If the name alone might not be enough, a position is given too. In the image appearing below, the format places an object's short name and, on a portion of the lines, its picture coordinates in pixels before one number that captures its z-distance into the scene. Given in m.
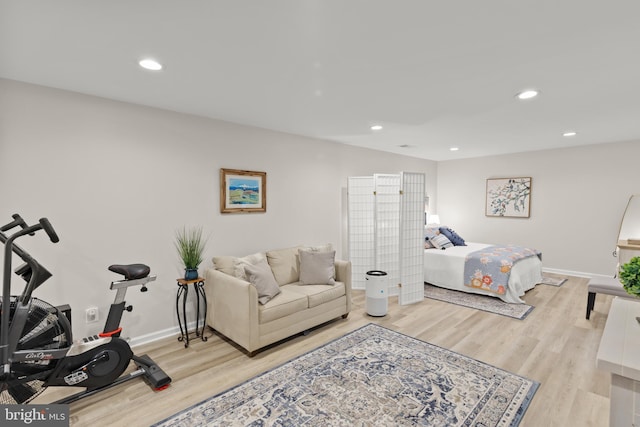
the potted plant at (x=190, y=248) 3.10
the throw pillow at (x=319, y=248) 3.95
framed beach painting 3.59
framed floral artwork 6.00
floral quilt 4.31
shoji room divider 4.32
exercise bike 1.78
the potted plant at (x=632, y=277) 1.50
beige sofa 2.86
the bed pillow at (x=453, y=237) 5.52
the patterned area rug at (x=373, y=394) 2.05
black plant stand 3.08
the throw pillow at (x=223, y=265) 3.33
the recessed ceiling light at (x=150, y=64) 2.12
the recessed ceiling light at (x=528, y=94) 2.70
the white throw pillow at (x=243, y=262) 3.15
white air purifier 3.80
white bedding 4.34
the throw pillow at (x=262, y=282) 3.04
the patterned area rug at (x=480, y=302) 3.95
